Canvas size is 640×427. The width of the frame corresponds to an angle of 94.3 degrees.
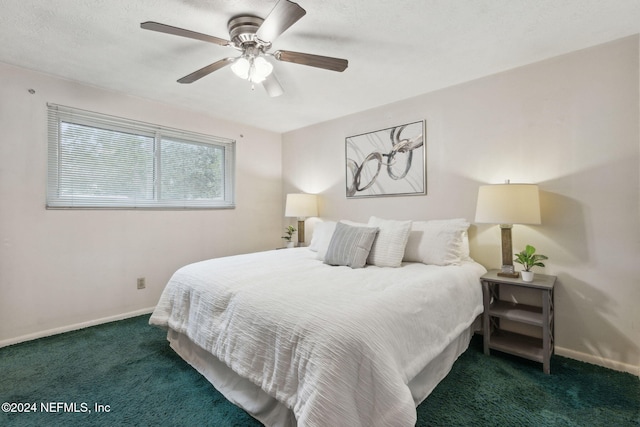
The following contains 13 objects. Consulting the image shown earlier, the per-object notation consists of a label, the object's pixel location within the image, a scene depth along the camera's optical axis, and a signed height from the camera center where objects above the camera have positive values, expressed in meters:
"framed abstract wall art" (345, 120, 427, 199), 3.02 +0.58
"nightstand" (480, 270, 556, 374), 1.98 -0.73
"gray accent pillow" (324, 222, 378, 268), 2.38 -0.26
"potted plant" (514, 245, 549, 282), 2.11 -0.34
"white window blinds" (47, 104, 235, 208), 2.67 +0.54
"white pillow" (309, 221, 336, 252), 2.84 -0.21
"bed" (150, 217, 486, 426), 1.20 -0.56
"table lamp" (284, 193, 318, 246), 3.74 +0.12
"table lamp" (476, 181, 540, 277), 2.10 +0.07
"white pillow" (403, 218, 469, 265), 2.41 -0.24
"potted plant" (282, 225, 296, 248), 3.86 -0.29
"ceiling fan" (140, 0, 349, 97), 1.64 +1.00
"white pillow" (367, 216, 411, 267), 2.39 -0.25
